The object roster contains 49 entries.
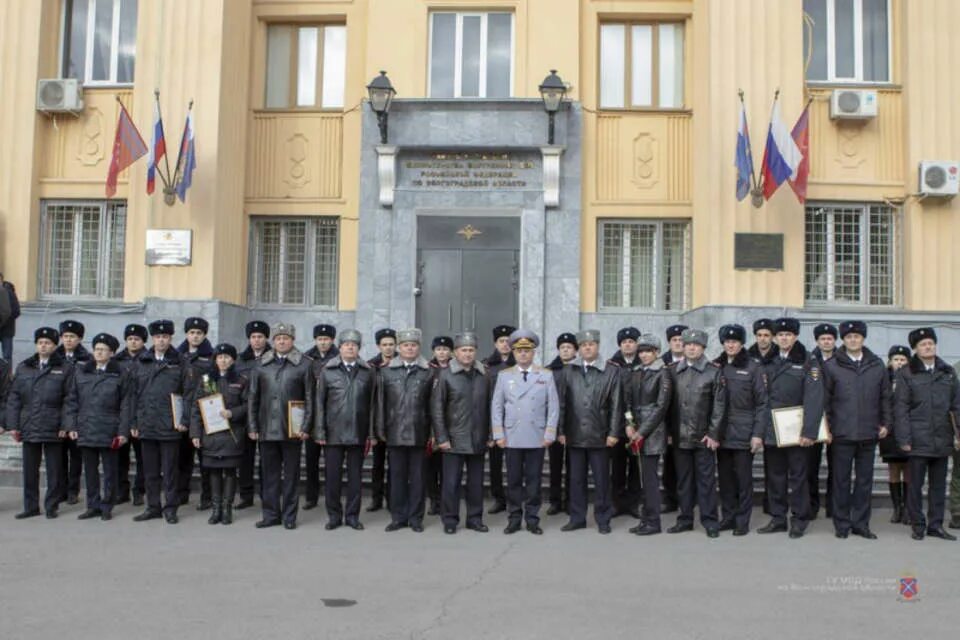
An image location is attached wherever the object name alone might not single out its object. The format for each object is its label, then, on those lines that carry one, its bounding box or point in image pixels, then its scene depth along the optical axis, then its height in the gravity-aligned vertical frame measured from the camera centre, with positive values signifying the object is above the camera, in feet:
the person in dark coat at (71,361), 35.88 -0.26
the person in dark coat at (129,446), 36.06 -3.32
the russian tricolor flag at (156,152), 47.33 +9.64
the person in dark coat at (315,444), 35.69 -3.00
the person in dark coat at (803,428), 32.01 -1.64
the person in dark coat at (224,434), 33.14 -2.56
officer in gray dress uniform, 32.68 -1.88
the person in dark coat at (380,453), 35.42 -3.29
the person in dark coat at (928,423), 31.76 -1.62
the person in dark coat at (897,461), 33.06 -3.00
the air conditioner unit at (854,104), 48.80 +12.89
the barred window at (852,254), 50.06 +5.79
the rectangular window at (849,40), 51.08 +16.76
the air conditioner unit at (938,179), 48.06 +9.20
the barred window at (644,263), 51.88 +5.30
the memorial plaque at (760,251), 47.32 +5.49
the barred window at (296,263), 53.11 +5.10
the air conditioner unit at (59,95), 51.16 +13.18
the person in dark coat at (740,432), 32.17 -2.04
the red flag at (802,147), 45.14 +10.00
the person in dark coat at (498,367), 36.76 -0.16
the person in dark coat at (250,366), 35.75 -0.27
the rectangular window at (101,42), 52.85 +16.50
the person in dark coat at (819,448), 33.17 -2.68
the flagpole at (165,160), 48.53 +9.50
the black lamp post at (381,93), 48.85 +12.99
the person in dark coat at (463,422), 32.68 -1.95
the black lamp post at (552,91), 48.44 +13.18
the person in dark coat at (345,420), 32.96 -1.98
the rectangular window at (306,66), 53.52 +15.66
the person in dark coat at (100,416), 34.22 -2.08
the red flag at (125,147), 46.70 +9.69
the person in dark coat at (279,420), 32.94 -2.01
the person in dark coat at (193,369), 34.73 -0.41
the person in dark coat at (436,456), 35.24 -3.43
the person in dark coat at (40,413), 34.65 -2.05
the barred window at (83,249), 52.37 +5.54
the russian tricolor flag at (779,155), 44.78 +9.53
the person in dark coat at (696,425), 32.32 -1.88
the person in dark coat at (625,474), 35.47 -3.85
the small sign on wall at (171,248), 48.75 +5.25
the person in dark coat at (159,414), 34.04 -1.95
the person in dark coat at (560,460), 34.81 -3.43
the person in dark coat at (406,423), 32.89 -2.04
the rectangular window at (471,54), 52.54 +16.08
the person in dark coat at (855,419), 31.83 -1.55
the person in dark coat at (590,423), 32.81 -1.91
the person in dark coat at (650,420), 32.14 -1.75
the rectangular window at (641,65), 52.49 +15.70
